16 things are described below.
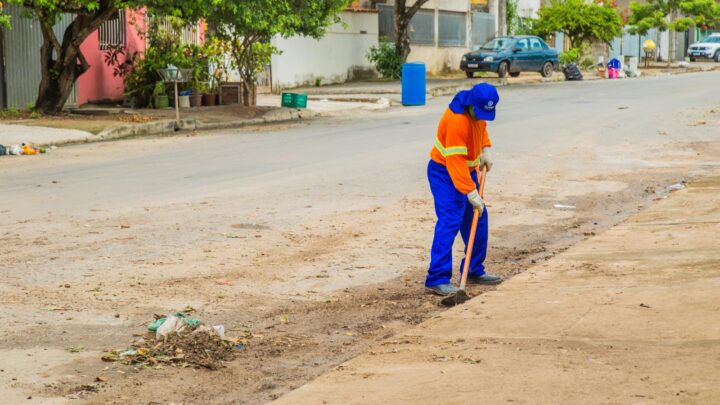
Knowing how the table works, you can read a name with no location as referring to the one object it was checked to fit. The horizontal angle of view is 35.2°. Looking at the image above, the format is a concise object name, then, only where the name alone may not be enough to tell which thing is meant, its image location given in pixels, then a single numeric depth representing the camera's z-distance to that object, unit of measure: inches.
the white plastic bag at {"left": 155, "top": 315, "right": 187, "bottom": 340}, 267.4
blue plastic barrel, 1149.1
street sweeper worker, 319.6
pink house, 1035.9
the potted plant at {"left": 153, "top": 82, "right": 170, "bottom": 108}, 1008.9
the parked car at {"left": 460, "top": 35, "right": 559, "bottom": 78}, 1608.0
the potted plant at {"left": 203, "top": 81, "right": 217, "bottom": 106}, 1052.5
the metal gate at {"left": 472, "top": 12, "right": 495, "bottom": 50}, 1967.3
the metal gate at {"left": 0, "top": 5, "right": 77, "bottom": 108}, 944.3
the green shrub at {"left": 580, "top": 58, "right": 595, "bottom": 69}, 2006.6
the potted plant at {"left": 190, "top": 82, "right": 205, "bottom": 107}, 1032.8
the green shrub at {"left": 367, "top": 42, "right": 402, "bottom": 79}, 1603.1
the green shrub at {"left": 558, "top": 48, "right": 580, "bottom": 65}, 1859.0
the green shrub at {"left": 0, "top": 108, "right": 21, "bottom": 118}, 893.6
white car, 2625.5
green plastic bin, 1037.8
